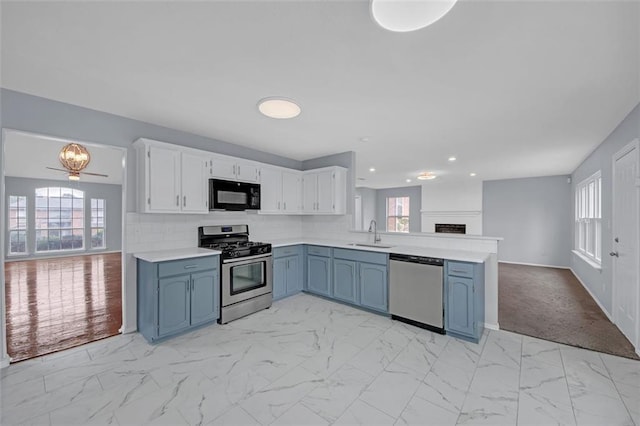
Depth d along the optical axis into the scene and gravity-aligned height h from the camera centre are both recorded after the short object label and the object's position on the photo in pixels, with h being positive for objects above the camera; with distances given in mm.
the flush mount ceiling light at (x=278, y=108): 2559 +1021
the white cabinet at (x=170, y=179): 3049 +400
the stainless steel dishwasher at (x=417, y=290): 3098 -930
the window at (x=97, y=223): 8688 -341
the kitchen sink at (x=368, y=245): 3975 -483
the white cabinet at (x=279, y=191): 4340 +369
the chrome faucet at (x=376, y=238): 4219 -396
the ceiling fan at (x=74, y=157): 4348 +893
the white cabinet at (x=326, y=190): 4516 +378
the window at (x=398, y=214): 10164 -53
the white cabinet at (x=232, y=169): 3660 +619
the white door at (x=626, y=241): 2729 -308
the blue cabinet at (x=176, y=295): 2818 -910
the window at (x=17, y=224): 7426 -324
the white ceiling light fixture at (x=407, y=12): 1319 +1014
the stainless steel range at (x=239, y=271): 3365 -784
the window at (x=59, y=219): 7867 -199
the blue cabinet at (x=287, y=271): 4113 -914
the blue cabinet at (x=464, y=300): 2867 -939
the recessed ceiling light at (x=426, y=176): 6923 +957
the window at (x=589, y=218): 4477 -98
